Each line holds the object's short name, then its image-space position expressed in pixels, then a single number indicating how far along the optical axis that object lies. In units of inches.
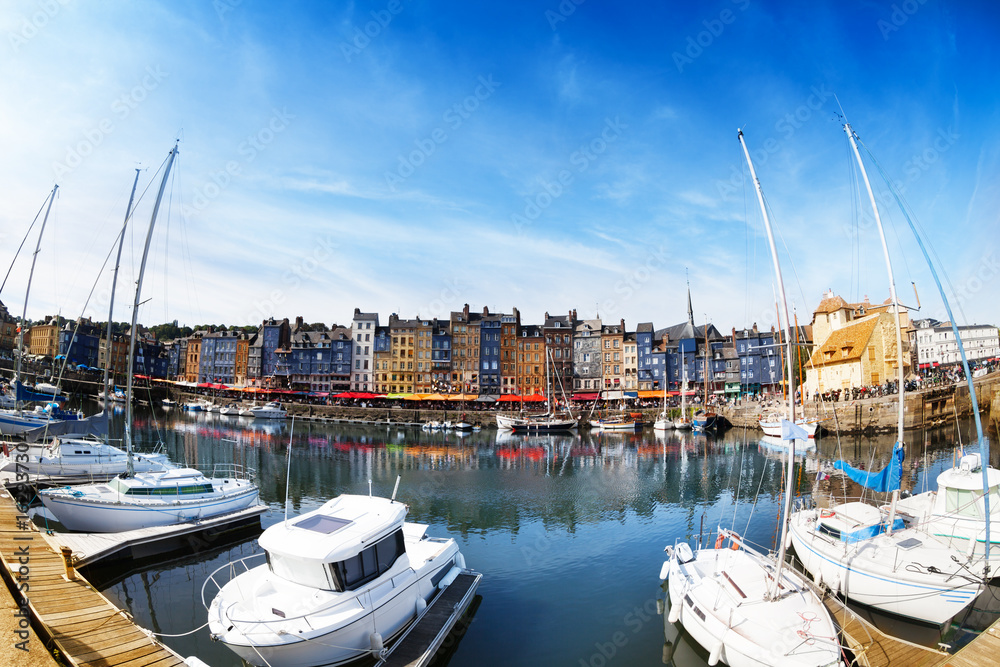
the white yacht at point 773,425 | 1993.1
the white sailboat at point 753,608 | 413.4
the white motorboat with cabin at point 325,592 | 419.2
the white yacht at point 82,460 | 995.9
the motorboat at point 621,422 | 2770.7
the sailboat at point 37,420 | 1050.1
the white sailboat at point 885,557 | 515.2
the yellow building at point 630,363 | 3850.9
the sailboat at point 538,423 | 2733.8
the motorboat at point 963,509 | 602.2
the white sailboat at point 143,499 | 741.3
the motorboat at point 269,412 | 3043.8
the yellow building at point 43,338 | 4463.6
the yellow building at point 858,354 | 2396.7
